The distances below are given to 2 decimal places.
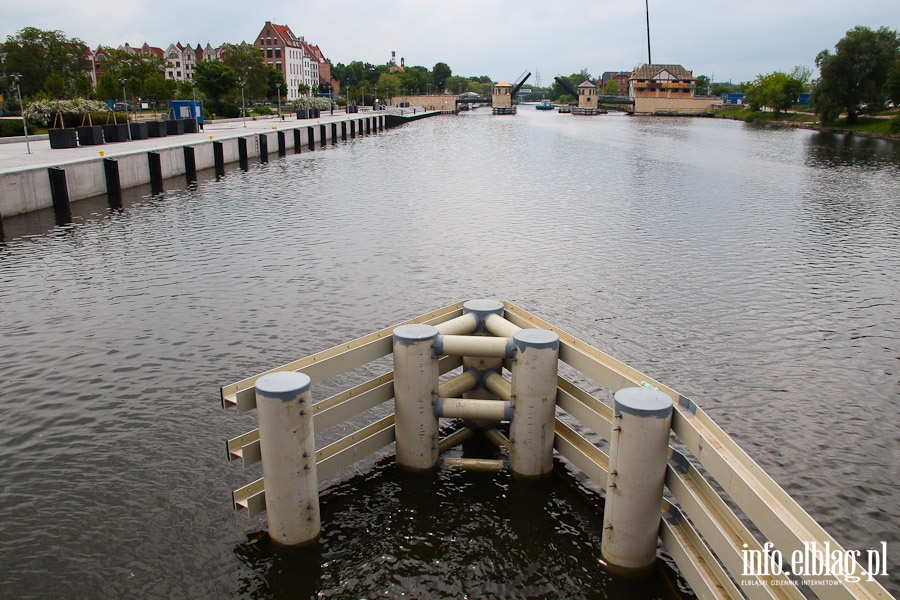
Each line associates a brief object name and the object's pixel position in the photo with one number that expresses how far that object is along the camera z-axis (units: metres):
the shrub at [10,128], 48.25
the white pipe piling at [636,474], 6.36
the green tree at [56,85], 56.12
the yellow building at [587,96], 195.00
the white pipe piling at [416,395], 8.13
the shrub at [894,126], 75.91
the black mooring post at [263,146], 50.78
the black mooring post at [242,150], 47.53
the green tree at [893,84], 78.19
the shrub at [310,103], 89.38
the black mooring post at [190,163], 39.34
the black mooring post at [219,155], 43.47
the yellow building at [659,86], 177.88
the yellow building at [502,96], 193.12
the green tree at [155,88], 81.38
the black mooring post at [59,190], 27.53
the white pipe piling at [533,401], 7.91
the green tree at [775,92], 126.62
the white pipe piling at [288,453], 6.69
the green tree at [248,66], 105.81
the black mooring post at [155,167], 35.66
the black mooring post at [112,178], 31.61
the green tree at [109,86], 78.06
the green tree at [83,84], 70.75
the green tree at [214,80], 94.00
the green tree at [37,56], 99.25
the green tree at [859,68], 84.19
